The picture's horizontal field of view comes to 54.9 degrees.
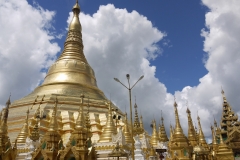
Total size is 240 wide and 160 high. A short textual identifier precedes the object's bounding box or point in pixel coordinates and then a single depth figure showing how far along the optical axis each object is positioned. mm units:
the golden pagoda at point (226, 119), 32312
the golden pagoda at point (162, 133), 23538
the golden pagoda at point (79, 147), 13242
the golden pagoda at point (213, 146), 24012
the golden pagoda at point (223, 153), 24953
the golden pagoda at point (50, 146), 13523
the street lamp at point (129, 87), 11533
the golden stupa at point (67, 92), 24234
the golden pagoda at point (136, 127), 17119
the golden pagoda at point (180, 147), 15969
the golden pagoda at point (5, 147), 15058
